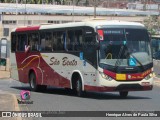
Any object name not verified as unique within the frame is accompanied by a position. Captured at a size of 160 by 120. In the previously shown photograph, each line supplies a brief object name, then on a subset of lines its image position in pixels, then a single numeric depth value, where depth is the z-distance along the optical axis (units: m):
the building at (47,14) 89.00
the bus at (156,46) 49.78
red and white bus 21.36
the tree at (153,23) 83.36
